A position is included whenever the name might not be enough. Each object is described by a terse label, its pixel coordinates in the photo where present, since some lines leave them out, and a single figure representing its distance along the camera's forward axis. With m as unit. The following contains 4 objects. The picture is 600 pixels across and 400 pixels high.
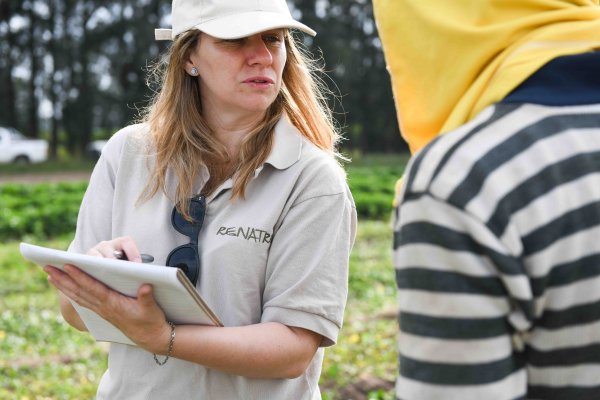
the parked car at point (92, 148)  27.77
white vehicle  26.36
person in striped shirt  1.37
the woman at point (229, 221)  1.89
